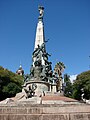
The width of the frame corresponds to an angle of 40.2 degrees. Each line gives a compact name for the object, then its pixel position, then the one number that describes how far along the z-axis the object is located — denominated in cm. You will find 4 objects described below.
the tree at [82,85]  2661
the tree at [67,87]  3872
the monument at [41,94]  423
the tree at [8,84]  2561
